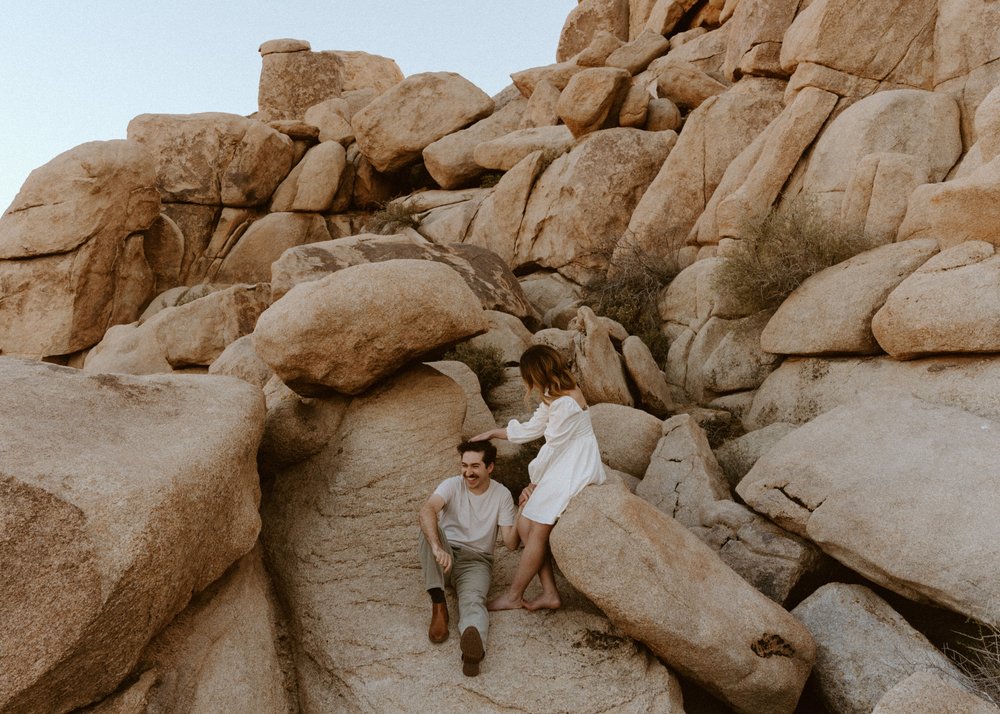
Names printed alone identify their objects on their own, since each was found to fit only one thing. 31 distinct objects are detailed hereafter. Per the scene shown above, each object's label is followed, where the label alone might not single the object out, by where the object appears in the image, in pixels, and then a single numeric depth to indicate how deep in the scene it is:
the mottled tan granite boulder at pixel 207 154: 18.59
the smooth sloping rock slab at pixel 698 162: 12.74
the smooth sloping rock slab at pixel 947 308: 6.41
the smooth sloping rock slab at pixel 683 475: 6.72
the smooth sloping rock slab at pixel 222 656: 4.61
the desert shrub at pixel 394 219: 17.09
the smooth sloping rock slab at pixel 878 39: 11.02
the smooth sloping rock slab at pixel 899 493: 4.83
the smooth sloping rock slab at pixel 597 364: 8.64
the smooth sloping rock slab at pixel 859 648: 4.73
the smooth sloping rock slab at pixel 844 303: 7.64
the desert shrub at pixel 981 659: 4.48
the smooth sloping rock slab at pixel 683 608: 4.73
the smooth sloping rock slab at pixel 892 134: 9.42
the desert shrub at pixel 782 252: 8.63
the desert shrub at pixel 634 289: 11.58
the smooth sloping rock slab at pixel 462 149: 18.45
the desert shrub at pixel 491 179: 17.73
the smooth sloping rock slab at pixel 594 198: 13.82
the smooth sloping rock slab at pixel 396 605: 4.77
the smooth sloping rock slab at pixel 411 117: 19.14
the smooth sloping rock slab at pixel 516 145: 16.27
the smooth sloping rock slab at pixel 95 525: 3.75
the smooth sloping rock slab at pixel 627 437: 7.61
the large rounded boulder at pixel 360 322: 6.36
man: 5.16
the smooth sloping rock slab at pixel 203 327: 11.24
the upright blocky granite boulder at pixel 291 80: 24.69
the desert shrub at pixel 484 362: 9.33
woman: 5.34
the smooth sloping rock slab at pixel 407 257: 9.66
